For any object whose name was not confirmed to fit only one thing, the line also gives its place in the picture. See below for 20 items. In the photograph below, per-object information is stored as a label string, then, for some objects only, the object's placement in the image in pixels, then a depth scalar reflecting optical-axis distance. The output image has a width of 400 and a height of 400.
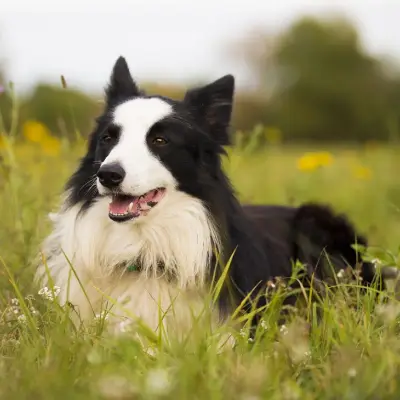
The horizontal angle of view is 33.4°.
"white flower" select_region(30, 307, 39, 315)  3.06
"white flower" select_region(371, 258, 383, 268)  3.29
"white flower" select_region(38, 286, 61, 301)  2.96
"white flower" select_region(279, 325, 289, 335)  2.88
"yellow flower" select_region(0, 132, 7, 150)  4.14
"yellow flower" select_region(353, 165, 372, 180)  6.83
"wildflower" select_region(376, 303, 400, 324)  2.40
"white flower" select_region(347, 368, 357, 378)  2.28
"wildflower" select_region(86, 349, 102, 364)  2.16
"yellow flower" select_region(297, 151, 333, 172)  6.21
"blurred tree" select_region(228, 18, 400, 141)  47.69
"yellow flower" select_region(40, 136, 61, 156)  5.89
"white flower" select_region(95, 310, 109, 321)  2.90
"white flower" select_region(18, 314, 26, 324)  2.98
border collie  3.47
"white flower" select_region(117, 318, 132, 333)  2.61
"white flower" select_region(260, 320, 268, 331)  2.92
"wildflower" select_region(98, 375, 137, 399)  1.89
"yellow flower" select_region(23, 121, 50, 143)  5.71
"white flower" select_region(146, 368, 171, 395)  1.91
